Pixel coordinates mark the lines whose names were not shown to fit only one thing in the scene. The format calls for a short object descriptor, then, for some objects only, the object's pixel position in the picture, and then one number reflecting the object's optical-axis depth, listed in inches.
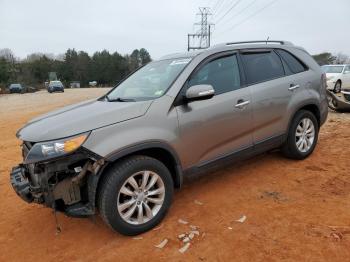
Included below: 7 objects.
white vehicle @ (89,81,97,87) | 3262.8
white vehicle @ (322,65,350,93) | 697.0
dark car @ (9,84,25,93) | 2032.6
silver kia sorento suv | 122.1
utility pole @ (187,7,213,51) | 2102.2
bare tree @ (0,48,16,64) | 3625.7
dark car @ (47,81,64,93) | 1632.6
